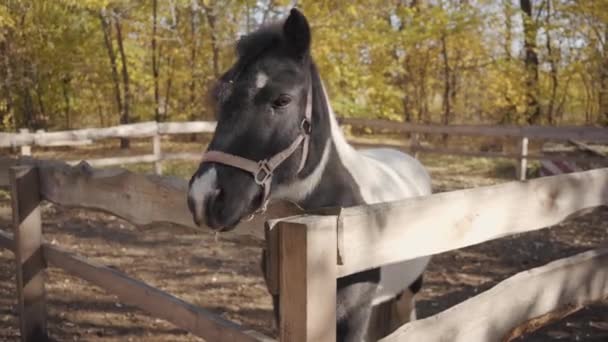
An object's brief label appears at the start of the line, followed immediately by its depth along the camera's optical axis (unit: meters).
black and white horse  1.86
